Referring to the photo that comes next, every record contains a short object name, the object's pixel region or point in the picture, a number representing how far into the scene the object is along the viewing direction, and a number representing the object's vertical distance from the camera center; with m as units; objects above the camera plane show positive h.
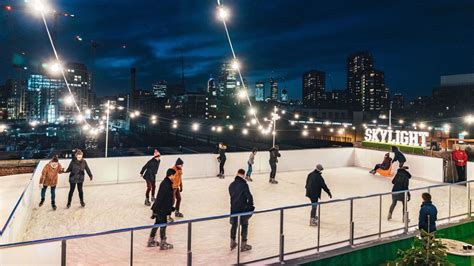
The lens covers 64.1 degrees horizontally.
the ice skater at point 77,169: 10.31 -1.08
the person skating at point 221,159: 16.31 -1.12
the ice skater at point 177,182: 9.27 -1.22
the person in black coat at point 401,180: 9.33 -1.04
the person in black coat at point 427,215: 7.41 -1.50
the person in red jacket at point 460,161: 15.72 -0.90
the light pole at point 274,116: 18.49 +0.93
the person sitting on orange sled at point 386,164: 17.20 -1.20
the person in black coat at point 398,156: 16.33 -0.78
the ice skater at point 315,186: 9.09 -1.20
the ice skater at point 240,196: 7.17 -1.18
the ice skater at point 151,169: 10.59 -1.05
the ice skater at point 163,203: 7.03 -1.32
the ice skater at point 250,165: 16.09 -1.32
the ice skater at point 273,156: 15.48 -0.87
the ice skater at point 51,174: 10.37 -1.23
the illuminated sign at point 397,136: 19.17 +0.08
